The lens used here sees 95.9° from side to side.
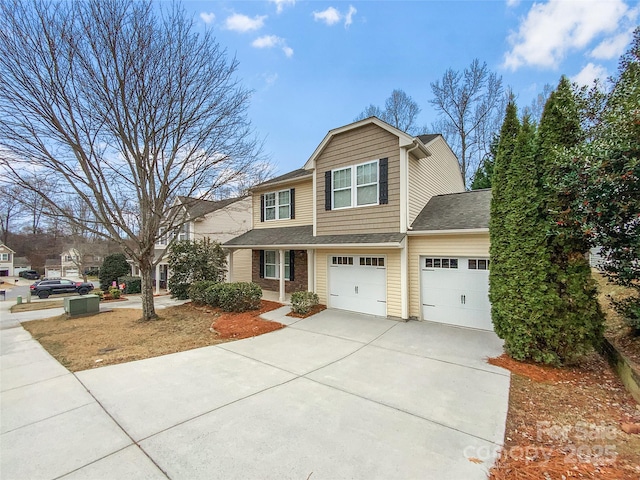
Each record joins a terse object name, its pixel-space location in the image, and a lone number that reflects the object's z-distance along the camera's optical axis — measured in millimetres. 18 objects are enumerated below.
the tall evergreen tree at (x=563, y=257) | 5164
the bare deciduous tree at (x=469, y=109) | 18328
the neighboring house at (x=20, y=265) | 52356
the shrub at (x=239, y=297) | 10516
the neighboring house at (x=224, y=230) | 15672
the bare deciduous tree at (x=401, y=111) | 21344
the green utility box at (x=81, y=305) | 11305
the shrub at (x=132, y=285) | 22703
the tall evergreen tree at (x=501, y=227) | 5914
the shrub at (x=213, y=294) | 11188
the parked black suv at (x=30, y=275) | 46281
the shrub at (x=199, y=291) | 11909
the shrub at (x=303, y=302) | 9867
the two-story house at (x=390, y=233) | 8234
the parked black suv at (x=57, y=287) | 23297
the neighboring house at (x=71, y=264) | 27734
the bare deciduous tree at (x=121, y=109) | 7695
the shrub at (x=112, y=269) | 24281
